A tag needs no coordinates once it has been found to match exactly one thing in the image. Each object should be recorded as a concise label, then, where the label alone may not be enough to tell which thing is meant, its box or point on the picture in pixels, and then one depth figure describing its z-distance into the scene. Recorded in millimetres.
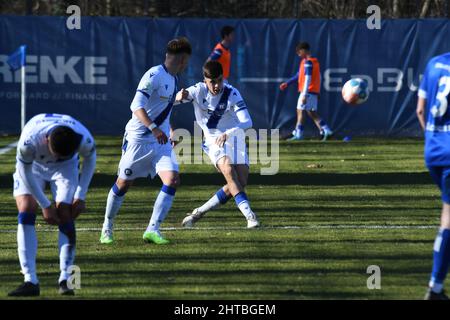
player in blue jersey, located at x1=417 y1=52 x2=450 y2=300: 8383
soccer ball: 18141
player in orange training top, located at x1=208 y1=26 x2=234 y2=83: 24475
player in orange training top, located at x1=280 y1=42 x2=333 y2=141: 25516
